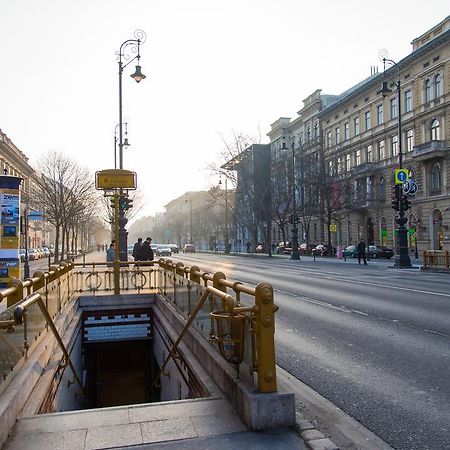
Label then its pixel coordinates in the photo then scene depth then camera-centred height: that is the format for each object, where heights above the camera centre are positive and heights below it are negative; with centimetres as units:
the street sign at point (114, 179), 1288 +178
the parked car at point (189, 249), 7988 -58
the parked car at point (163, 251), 5816 -62
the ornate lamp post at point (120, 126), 2231 +576
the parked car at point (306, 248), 5941 -57
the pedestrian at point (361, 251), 3486 -60
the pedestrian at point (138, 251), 2008 -19
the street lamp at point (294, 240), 4650 +30
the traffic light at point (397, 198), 2883 +258
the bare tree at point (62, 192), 3984 +498
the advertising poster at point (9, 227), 1631 +72
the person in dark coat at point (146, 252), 1970 -24
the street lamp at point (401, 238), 2888 +23
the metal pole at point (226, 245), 7010 -4
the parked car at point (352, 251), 4685 -81
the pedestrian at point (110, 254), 2218 -34
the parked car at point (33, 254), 5922 -76
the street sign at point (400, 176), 2852 +382
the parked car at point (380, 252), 4497 -91
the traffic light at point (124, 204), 2232 +204
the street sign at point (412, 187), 2902 +324
